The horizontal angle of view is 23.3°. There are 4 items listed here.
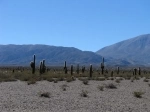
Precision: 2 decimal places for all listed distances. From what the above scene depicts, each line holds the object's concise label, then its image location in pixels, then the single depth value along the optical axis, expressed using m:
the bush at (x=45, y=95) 21.69
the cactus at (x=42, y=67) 48.66
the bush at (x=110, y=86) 30.62
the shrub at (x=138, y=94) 23.78
